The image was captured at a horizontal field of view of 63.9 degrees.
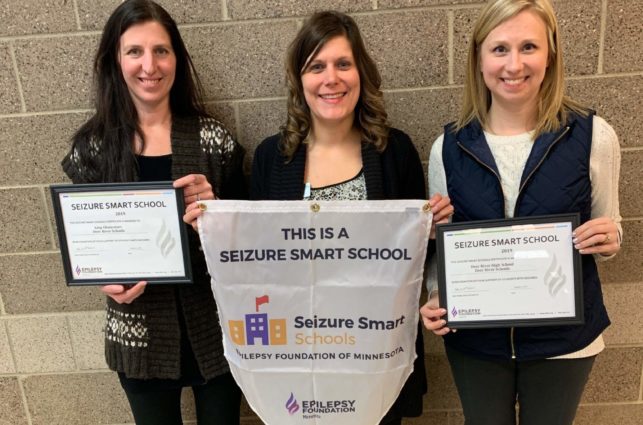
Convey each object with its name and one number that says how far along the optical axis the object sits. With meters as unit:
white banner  1.29
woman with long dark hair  1.46
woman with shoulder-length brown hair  1.40
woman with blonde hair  1.25
